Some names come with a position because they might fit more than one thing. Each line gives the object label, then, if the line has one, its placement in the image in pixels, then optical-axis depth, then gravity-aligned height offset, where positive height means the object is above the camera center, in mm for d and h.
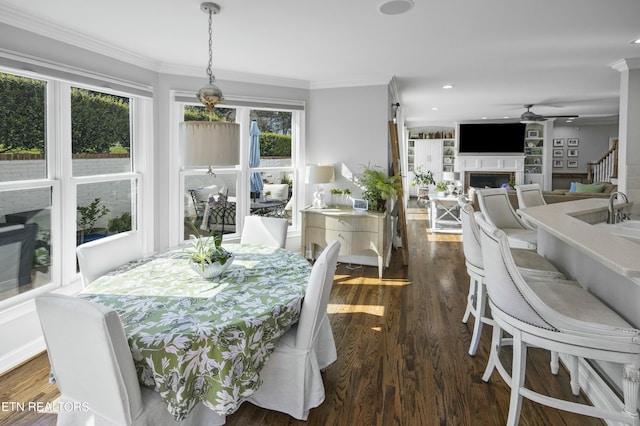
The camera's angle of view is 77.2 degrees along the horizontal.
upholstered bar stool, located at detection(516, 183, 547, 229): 3815 -32
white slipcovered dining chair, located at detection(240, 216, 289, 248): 3357 -352
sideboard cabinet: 4605 -457
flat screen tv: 10109 +1395
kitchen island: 1587 -376
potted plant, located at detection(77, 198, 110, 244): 3520 -286
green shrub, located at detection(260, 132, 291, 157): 5156 +590
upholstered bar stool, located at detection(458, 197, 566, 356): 2566 -452
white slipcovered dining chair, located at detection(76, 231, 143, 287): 2408 -425
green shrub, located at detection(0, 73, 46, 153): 2818 +537
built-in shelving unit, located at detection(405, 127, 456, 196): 11875 +1208
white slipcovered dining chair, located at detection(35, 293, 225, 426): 1429 -670
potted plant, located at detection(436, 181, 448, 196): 8086 +76
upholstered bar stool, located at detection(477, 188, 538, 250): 3686 -187
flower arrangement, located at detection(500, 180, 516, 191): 8789 +179
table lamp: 4871 +191
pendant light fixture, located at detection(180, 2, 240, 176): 2084 +242
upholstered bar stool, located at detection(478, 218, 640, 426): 1489 -525
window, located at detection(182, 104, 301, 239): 4699 +128
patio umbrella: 5047 +465
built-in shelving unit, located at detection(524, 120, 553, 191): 10320 +1012
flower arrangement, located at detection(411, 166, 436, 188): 11270 +407
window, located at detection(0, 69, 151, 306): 2875 +105
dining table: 1588 -580
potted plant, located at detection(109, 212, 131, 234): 3883 -349
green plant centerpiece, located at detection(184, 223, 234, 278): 2264 -401
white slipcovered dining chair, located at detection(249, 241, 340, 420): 2010 -892
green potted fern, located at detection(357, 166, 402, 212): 4684 +48
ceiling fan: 7797 +1481
